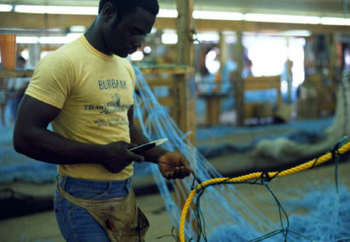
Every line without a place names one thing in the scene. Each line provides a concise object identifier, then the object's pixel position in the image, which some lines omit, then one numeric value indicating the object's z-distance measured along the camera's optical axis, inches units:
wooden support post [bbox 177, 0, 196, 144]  119.6
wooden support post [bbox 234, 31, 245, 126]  346.9
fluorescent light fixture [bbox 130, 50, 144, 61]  289.3
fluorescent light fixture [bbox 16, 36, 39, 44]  146.0
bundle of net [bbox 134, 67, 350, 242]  117.6
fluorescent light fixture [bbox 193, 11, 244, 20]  303.0
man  54.5
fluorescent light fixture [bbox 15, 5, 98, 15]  161.4
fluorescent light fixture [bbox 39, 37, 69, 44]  169.8
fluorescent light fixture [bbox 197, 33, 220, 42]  474.6
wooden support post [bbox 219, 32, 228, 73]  407.3
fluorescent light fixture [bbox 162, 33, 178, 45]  353.0
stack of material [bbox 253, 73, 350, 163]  242.1
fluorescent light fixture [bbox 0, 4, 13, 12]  138.8
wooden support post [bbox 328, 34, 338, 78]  411.4
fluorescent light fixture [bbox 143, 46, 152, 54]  297.3
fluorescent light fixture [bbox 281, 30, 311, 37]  436.1
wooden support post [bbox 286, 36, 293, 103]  395.2
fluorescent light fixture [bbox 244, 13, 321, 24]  336.8
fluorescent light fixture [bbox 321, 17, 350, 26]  366.6
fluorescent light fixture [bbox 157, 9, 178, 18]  226.1
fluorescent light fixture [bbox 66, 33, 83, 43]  180.7
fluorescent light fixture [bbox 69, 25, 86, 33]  186.6
